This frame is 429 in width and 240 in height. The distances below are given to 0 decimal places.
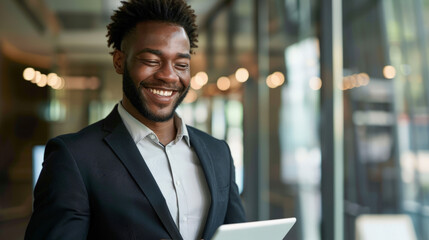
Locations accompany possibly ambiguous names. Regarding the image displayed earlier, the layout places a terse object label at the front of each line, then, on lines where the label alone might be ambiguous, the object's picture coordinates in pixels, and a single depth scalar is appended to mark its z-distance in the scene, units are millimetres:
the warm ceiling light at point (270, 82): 5218
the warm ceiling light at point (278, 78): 4863
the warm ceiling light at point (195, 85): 6727
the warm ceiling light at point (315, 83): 3407
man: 1249
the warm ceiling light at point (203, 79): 6770
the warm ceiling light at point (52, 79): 6301
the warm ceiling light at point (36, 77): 6039
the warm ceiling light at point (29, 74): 5934
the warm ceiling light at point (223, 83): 6597
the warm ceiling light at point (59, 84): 6357
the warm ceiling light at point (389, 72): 3084
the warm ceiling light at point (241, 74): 6167
